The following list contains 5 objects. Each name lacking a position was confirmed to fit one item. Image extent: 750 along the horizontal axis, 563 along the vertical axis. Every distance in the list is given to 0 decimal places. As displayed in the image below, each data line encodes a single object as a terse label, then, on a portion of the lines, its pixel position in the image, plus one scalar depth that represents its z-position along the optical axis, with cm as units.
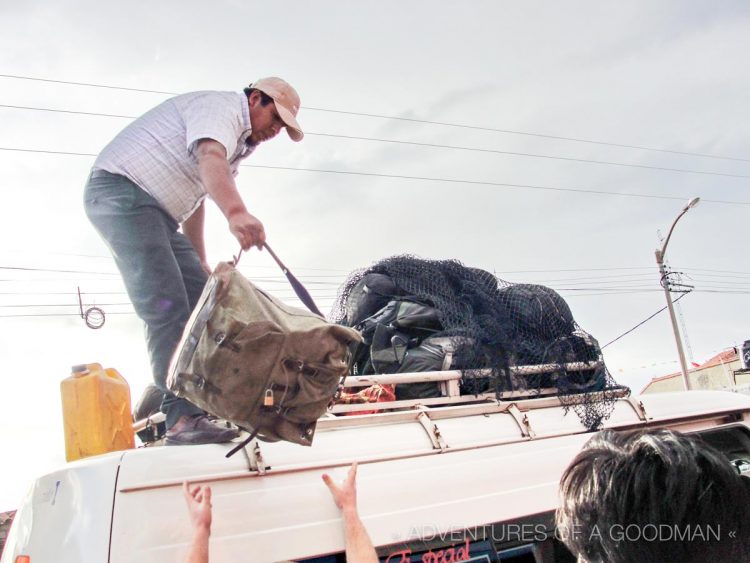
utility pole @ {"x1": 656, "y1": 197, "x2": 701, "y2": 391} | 1736
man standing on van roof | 267
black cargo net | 368
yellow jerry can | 268
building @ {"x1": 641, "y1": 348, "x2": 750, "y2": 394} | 3381
